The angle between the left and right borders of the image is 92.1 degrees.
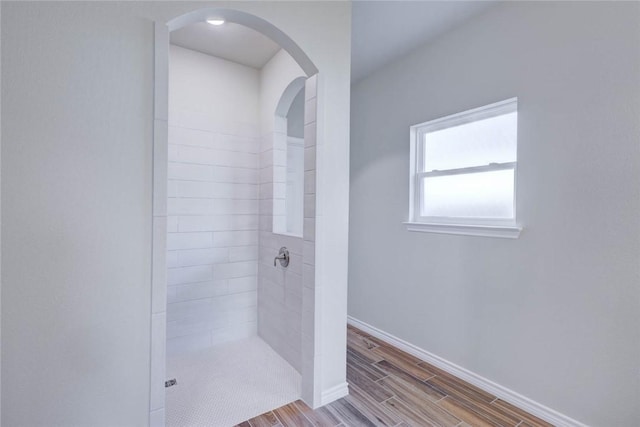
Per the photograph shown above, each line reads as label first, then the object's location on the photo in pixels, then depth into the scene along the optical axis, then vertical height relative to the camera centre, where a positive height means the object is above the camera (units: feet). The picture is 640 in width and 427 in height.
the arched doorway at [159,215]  4.32 -0.11
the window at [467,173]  6.79 +0.97
